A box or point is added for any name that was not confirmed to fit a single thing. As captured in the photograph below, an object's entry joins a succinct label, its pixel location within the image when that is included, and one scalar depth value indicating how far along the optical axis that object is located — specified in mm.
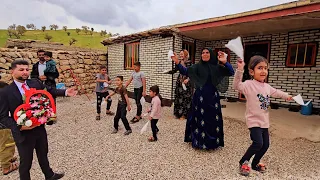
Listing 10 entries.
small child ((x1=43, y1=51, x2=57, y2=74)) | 5082
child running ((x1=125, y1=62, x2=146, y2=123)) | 5594
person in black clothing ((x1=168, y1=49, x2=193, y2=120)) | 5305
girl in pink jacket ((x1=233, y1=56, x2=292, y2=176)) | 2621
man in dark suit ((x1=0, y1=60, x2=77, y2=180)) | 2152
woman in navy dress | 3367
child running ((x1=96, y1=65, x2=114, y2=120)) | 5668
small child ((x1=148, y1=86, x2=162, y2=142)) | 4027
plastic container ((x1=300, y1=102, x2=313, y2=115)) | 6000
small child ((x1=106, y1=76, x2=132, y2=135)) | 4426
